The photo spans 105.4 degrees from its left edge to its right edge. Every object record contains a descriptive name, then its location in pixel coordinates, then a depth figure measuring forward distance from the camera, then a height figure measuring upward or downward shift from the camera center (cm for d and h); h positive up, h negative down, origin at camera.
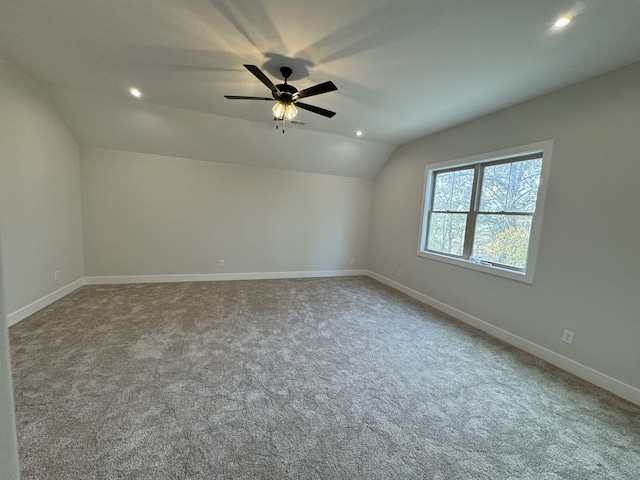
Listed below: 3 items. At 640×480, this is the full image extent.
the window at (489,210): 271 +21
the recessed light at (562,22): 164 +142
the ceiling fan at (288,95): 211 +112
